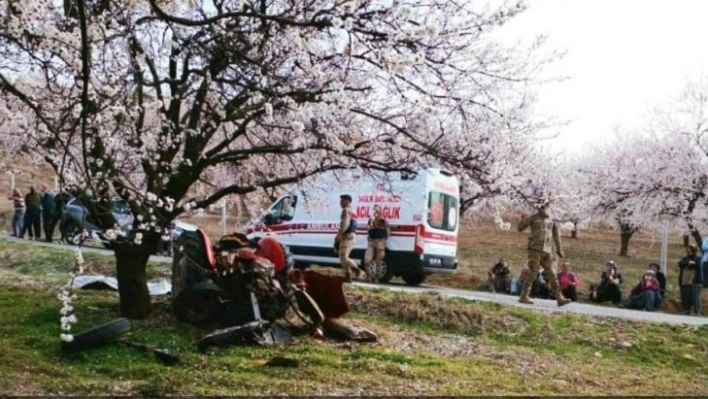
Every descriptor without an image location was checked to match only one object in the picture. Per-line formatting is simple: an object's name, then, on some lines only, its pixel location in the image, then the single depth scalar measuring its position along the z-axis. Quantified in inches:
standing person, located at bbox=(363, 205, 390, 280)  759.7
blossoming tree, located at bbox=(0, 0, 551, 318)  293.4
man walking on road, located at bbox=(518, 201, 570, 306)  589.0
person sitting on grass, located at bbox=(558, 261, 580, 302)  784.1
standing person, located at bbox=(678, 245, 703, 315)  758.5
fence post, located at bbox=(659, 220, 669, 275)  1027.7
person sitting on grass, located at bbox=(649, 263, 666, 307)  802.2
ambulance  759.7
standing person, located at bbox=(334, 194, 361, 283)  671.1
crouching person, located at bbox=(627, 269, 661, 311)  743.1
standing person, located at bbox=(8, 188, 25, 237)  1090.7
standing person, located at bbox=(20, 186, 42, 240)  1018.7
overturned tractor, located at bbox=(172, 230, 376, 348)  387.9
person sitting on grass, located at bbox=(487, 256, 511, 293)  882.8
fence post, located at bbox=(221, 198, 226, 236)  1057.2
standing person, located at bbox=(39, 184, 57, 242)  1018.7
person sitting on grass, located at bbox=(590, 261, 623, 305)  824.3
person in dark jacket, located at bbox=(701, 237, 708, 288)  913.5
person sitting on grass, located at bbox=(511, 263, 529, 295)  850.8
